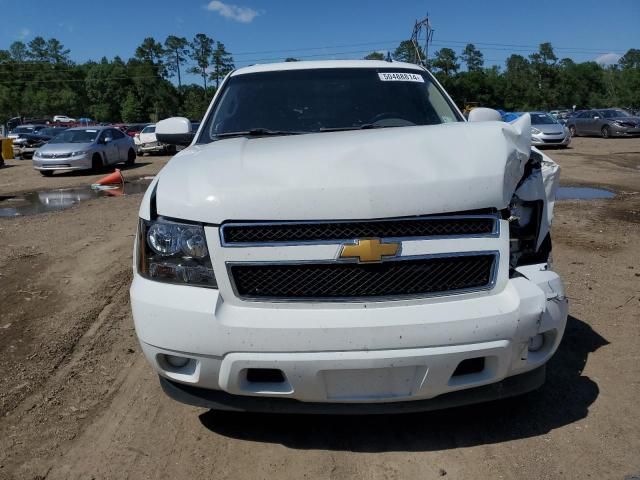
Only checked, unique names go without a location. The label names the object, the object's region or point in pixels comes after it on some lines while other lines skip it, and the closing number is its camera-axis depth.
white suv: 2.29
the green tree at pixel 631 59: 136.38
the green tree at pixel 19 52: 112.31
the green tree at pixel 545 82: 99.11
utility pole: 49.19
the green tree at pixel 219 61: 105.38
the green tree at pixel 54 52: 118.38
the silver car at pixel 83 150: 17.41
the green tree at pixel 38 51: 116.06
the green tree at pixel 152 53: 112.94
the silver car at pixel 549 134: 22.59
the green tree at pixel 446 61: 94.38
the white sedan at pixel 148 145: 26.78
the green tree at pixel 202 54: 109.88
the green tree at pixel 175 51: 112.94
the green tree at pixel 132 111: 101.25
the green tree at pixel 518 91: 96.25
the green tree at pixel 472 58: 116.06
